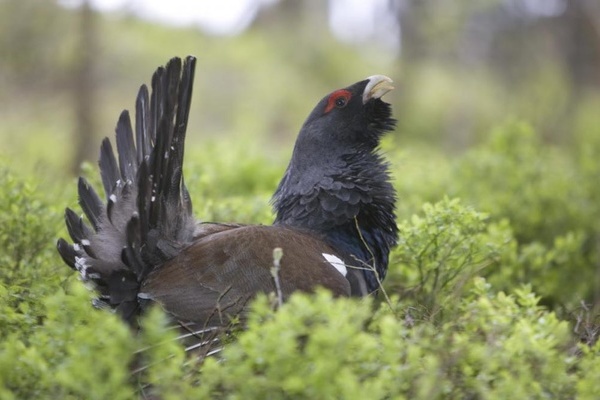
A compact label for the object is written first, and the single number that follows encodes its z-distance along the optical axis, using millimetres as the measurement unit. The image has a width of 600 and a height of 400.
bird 7117
